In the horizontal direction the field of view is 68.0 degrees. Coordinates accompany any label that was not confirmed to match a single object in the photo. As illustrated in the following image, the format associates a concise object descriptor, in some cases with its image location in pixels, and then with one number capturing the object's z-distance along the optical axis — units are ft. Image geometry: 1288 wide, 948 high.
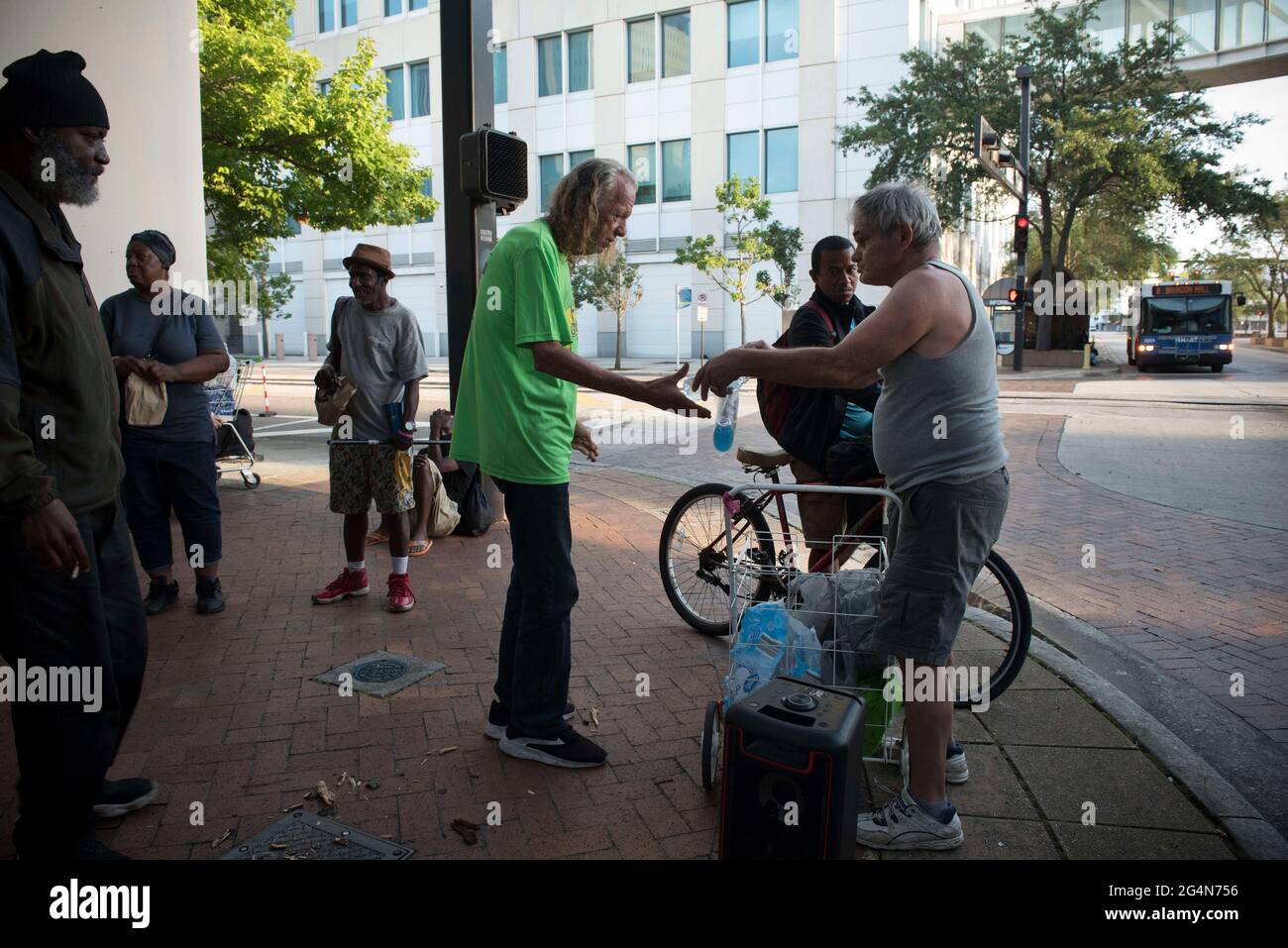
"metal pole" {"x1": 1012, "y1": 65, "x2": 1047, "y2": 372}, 87.81
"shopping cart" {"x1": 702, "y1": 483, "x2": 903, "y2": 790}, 10.21
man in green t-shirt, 10.33
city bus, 95.71
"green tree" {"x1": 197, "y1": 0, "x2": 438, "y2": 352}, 43.60
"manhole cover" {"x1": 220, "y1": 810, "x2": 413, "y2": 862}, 9.27
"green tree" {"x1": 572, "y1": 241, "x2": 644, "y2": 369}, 111.96
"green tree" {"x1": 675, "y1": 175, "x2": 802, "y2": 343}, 107.76
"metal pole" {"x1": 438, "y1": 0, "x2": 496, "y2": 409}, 22.65
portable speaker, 7.77
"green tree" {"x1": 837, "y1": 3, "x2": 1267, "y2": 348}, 96.58
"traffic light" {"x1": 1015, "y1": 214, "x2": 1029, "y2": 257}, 88.28
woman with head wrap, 15.98
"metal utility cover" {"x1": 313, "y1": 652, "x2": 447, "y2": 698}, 13.53
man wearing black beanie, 7.78
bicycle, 12.03
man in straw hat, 17.17
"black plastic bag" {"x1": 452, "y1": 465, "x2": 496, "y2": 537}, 23.43
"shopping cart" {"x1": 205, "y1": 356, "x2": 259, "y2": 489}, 30.01
